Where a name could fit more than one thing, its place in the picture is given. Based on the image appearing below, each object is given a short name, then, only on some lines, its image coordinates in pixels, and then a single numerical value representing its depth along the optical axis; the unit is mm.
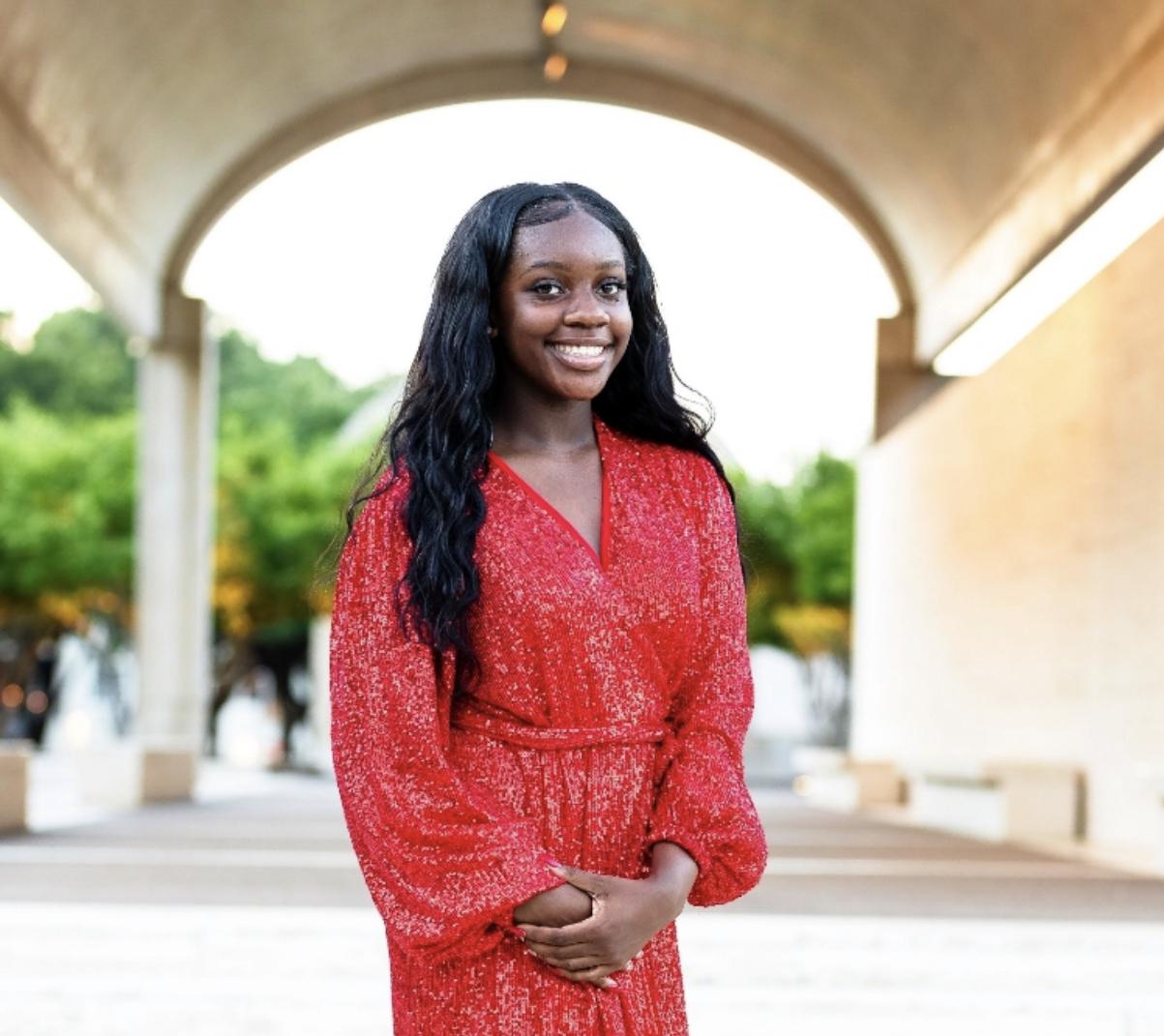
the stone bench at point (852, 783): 22188
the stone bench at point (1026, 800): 15438
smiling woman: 2391
